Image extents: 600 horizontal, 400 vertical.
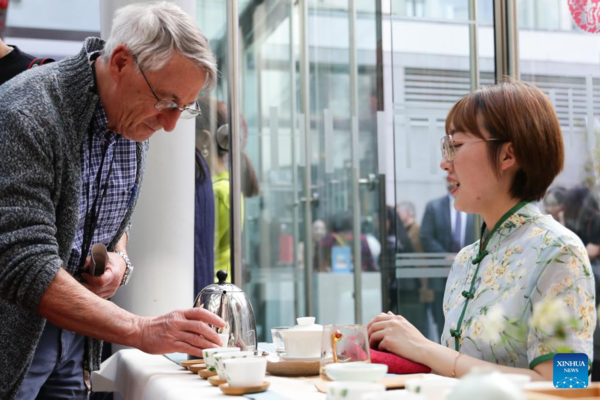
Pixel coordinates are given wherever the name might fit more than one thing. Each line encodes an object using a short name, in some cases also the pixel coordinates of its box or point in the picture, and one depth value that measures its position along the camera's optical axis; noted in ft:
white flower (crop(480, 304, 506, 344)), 5.25
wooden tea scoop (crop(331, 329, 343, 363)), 4.15
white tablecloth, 4.42
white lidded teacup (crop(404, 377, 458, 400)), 3.28
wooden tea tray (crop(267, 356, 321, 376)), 5.08
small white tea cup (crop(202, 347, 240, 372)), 4.88
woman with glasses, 5.00
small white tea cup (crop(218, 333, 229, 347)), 5.38
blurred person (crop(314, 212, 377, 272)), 14.58
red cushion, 5.07
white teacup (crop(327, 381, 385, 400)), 3.15
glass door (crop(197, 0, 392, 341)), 14.49
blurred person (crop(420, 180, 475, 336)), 12.45
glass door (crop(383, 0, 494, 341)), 12.24
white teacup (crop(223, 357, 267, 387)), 4.32
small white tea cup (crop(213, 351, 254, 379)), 4.53
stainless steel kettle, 5.82
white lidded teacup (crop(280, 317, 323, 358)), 5.19
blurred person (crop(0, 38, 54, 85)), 7.98
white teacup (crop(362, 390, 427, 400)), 2.99
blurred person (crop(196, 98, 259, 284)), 12.08
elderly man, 5.36
